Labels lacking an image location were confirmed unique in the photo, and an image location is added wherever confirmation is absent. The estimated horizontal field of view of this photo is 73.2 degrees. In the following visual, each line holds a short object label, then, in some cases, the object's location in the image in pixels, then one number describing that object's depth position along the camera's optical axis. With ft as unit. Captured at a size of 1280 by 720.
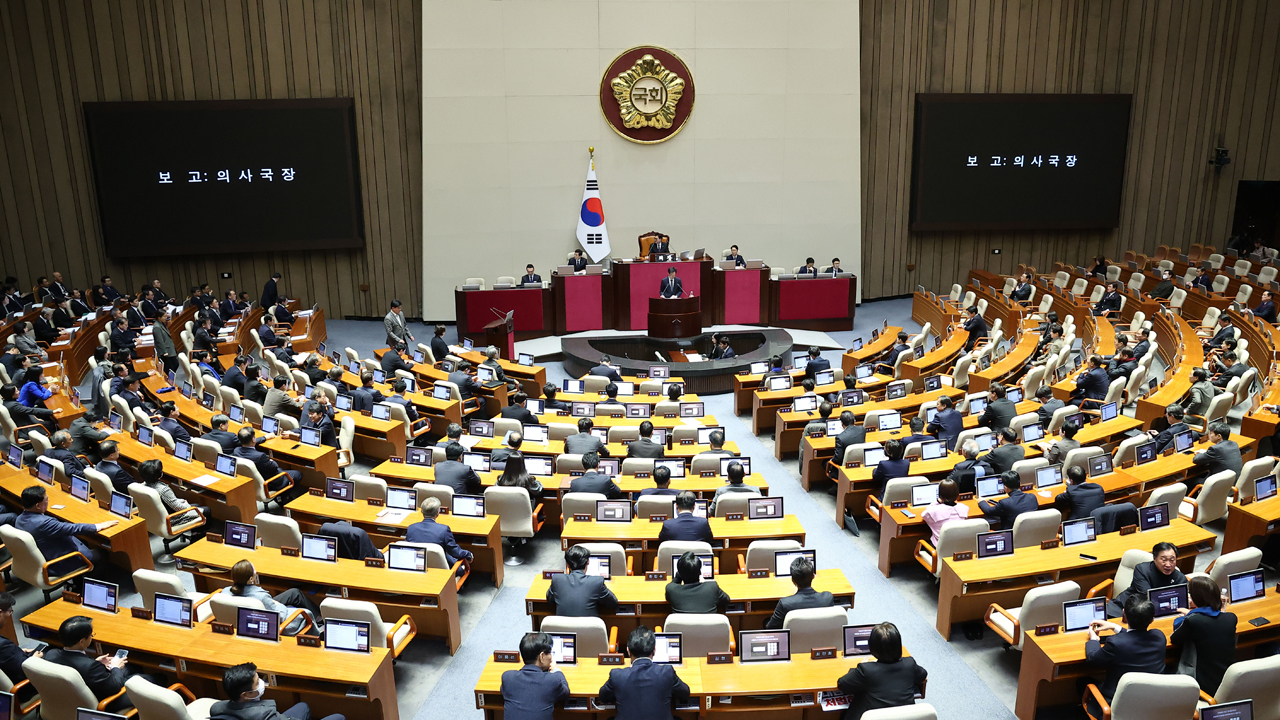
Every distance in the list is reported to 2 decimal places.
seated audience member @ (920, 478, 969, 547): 24.43
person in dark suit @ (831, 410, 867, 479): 31.45
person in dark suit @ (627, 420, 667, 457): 30.60
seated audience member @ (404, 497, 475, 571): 23.41
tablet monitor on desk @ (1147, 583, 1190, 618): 18.95
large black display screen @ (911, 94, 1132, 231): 66.23
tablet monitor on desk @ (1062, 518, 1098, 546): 22.77
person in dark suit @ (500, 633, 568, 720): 16.51
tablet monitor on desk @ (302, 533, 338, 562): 22.67
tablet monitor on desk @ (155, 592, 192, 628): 19.56
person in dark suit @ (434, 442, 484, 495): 27.84
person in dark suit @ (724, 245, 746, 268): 61.36
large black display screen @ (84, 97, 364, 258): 57.62
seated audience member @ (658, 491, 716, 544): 23.48
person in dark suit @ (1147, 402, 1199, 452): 29.55
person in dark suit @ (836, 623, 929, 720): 16.19
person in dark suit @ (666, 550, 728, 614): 20.11
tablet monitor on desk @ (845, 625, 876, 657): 18.30
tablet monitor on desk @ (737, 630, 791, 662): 18.07
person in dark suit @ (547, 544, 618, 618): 20.16
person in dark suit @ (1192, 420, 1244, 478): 26.94
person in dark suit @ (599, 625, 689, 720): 16.39
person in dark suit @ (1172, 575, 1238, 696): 17.38
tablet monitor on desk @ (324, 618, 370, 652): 18.53
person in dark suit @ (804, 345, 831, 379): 41.42
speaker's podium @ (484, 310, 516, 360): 50.72
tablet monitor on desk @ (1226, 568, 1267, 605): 19.51
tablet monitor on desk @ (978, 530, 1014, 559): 22.27
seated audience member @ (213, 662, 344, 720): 15.65
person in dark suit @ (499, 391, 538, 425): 35.65
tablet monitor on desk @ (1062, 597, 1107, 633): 18.93
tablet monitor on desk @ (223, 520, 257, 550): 23.61
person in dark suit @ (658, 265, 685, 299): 55.72
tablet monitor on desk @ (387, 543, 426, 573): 22.26
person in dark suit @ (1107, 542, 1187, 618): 18.92
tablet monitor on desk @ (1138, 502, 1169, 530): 23.50
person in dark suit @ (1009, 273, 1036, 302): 58.08
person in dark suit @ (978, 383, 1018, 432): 32.85
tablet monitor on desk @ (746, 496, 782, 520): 25.58
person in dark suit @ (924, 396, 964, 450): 32.71
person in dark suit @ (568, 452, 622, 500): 26.84
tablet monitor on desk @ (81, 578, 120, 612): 20.25
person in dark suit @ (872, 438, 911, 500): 27.96
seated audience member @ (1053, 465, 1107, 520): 24.16
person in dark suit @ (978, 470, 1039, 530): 24.35
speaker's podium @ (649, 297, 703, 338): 54.60
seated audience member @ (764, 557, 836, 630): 19.27
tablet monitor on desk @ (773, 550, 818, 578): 22.00
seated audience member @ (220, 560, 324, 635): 19.83
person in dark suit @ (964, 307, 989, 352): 49.34
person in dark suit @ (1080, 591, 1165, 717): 16.97
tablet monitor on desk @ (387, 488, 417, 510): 26.37
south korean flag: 63.05
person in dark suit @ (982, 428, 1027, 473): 27.91
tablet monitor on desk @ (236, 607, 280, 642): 18.90
